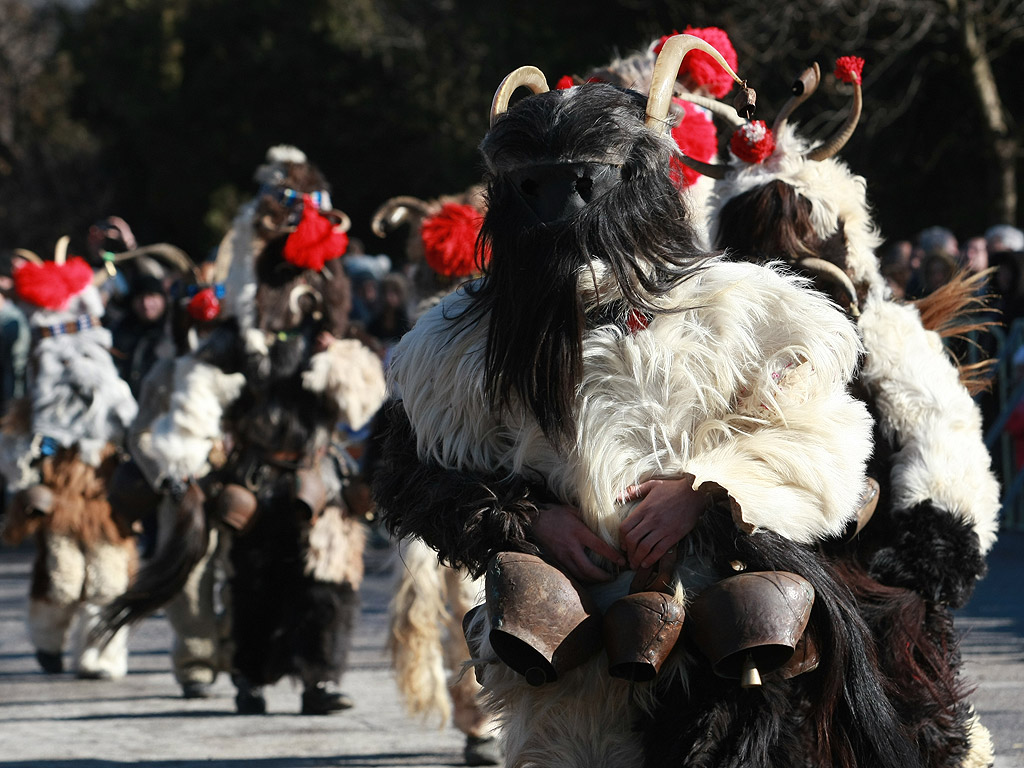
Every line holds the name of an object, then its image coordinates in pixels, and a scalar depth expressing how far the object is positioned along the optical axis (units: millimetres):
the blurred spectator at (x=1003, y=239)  19719
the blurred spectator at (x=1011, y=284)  18594
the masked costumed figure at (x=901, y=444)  6355
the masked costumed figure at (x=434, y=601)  10586
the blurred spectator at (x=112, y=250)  17859
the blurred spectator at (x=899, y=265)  19437
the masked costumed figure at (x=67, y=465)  13875
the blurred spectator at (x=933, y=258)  17656
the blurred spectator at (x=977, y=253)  17656
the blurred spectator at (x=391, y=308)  21844
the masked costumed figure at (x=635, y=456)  5066
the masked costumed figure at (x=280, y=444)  11672
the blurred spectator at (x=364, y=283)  23578
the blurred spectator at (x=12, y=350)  22297
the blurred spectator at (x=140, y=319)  20609
